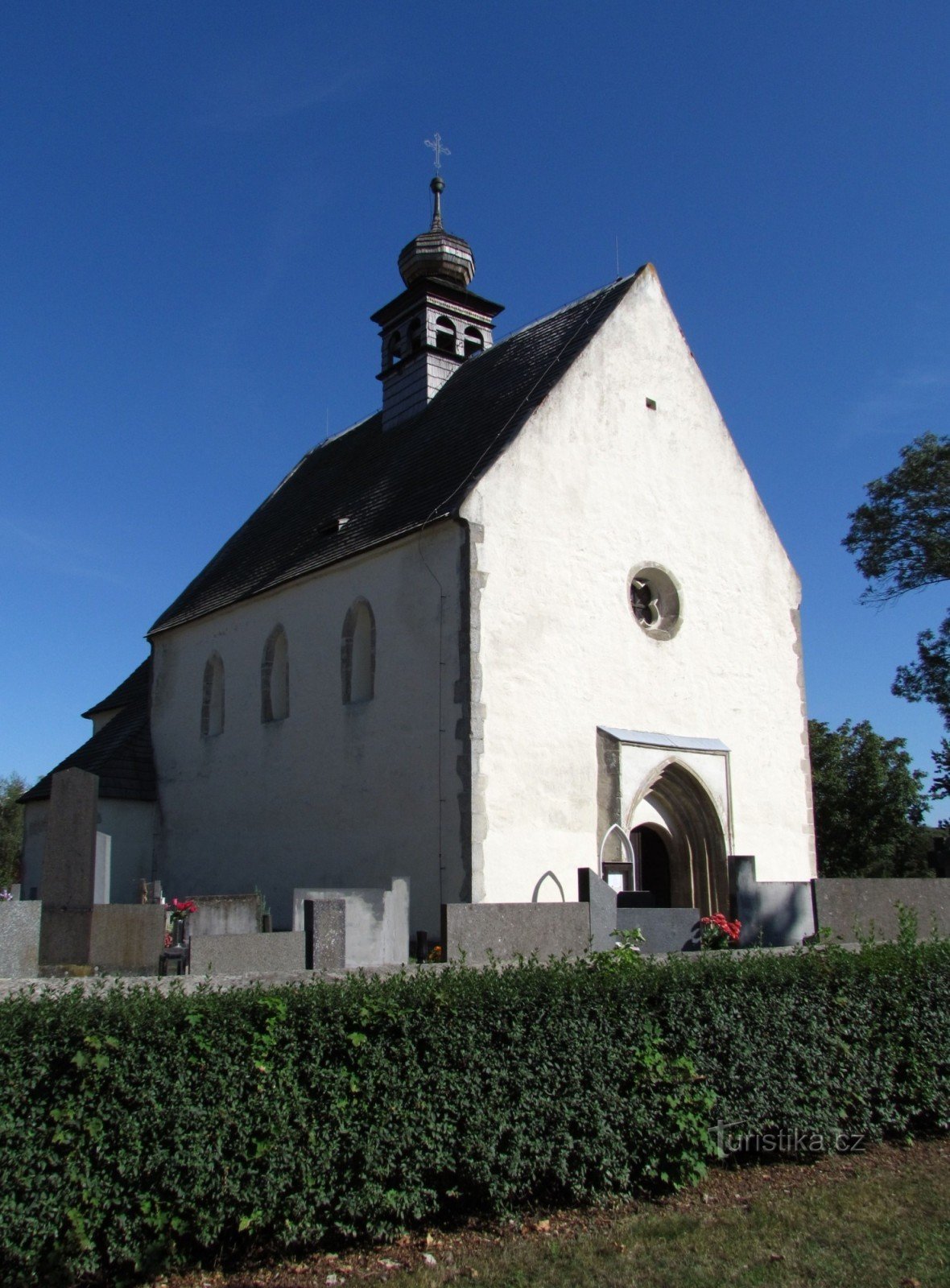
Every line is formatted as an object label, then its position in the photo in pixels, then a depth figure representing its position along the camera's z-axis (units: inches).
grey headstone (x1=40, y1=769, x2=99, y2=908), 418.0
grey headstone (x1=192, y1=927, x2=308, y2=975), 376.5
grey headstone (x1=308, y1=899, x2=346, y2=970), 386.0
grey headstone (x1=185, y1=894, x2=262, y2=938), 501.4
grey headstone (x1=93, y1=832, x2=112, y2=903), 548.1
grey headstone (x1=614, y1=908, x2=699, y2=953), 439.2
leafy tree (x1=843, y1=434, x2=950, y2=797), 965.2
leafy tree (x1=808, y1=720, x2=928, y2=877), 1306.6
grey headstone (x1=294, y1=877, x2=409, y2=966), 431.5
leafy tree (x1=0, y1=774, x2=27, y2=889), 2119.1
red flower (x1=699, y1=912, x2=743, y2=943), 456.1
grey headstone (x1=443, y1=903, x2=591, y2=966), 346.6
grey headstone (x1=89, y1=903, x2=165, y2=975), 390.0
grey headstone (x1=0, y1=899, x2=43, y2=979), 363.9
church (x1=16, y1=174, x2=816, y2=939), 604.1
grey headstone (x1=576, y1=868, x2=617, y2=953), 404.8
